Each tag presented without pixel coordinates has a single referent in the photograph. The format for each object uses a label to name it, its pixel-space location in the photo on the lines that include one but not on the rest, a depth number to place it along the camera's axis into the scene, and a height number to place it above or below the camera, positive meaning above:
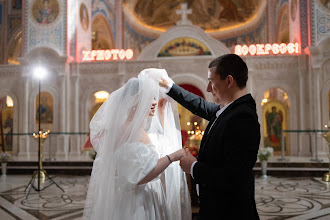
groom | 1.76 -0.19
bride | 2.44 -0.34
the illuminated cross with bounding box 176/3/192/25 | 14.25 +5.07
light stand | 6.87 -0.45
